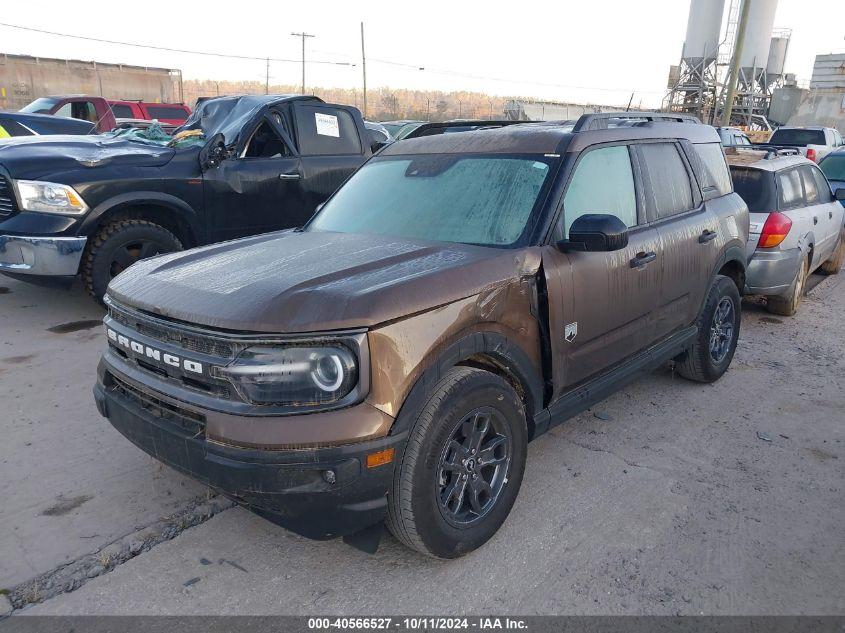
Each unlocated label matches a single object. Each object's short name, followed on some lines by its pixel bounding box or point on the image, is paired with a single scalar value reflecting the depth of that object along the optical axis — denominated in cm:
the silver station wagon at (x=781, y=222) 629
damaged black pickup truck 540
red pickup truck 1335
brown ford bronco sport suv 232
